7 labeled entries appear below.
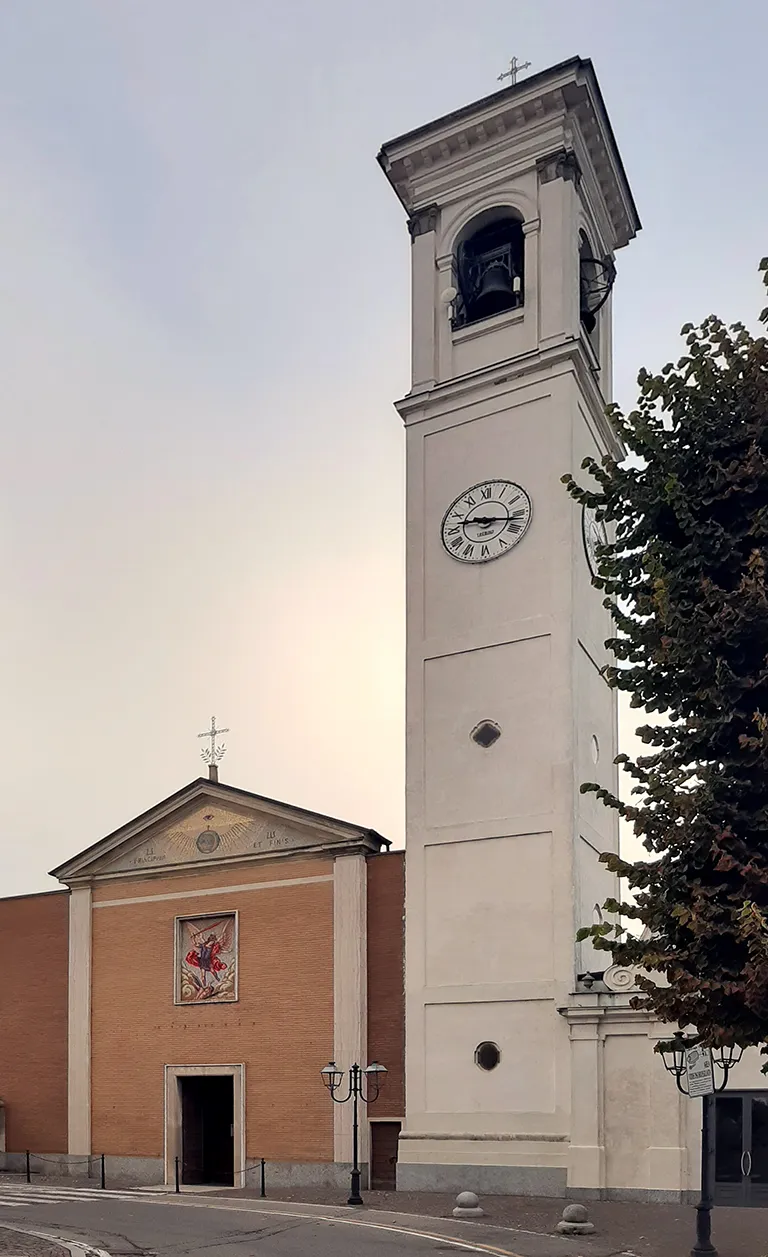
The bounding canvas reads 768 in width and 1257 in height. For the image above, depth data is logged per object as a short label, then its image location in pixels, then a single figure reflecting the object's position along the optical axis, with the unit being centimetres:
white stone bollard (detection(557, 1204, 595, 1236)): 1786
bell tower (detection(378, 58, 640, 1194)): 2293
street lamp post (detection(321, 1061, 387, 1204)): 2338
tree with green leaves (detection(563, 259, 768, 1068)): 1116
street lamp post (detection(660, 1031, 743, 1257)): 1454
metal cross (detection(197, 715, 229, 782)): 2986
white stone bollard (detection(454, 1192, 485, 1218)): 1953
